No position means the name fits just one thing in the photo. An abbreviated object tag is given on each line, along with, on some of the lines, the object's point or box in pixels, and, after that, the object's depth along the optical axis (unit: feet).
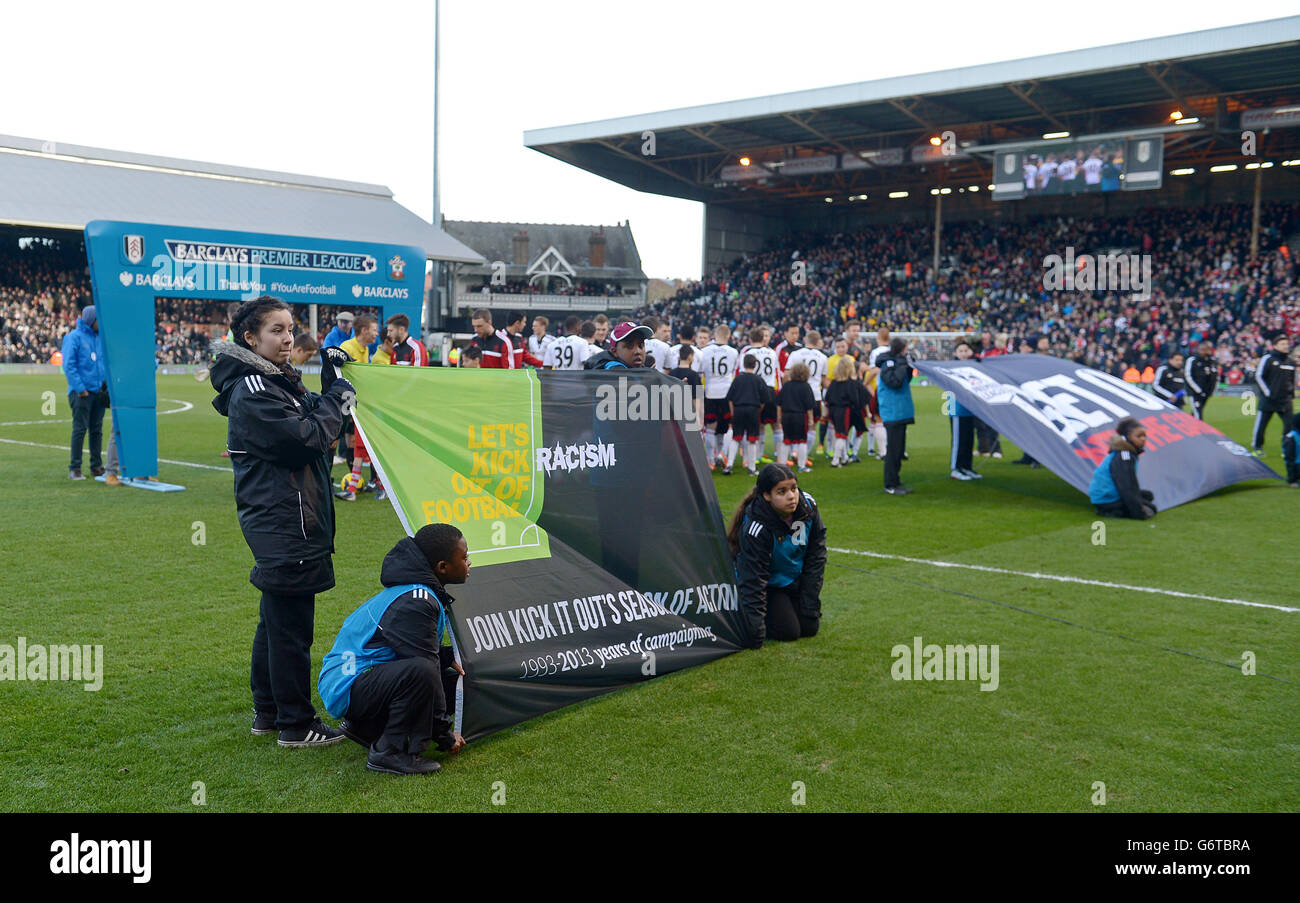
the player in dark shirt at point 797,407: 43.42
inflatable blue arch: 35.35
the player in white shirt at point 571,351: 40.24
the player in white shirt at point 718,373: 44.83
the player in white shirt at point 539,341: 43.76
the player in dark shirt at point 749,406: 43.16
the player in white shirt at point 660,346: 41.47
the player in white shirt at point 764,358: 44.06
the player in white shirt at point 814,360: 45.42
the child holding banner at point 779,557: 18.35
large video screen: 102.06
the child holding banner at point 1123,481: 32.42
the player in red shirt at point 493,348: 36.60
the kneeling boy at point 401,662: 12.93
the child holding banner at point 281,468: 12.64
